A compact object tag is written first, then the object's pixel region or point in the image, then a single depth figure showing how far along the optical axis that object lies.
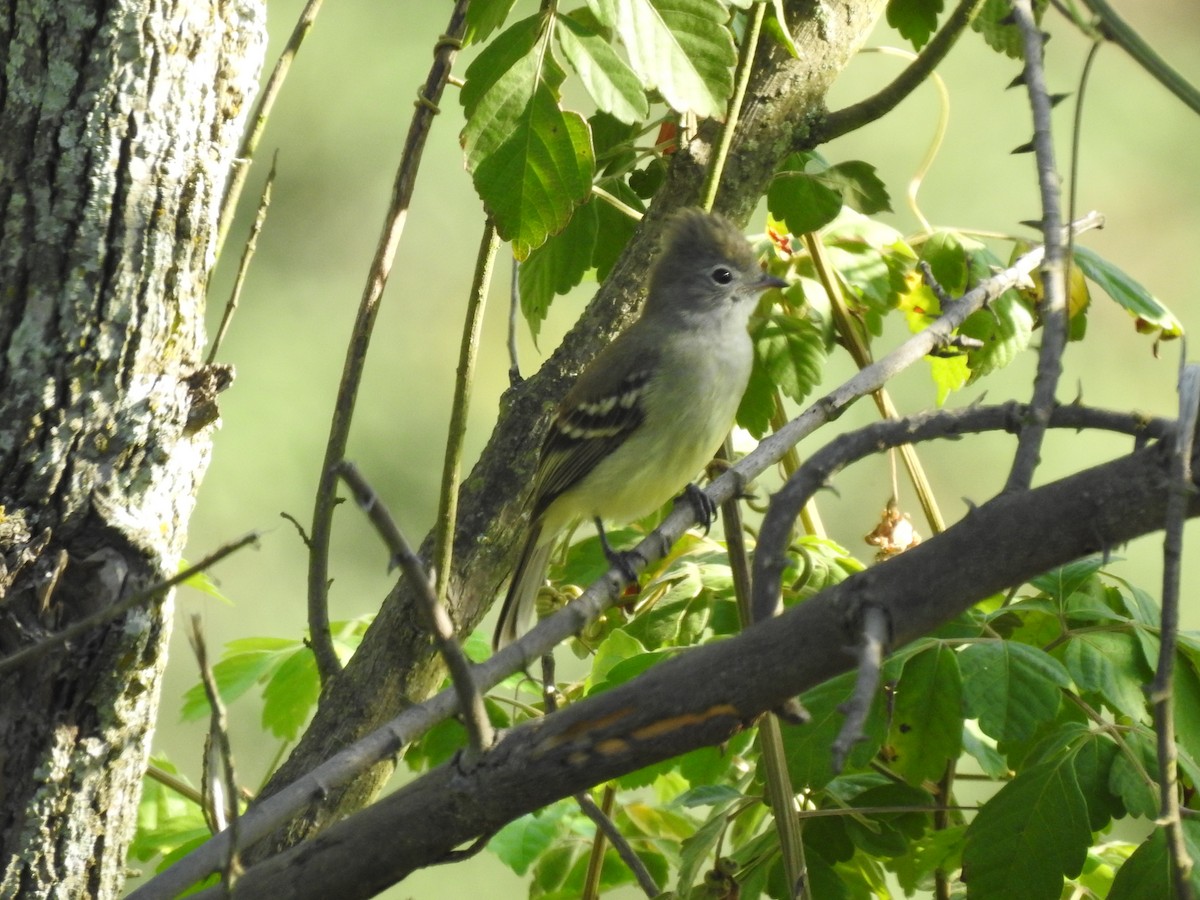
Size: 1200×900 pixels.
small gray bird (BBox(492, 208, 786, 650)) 7.14
